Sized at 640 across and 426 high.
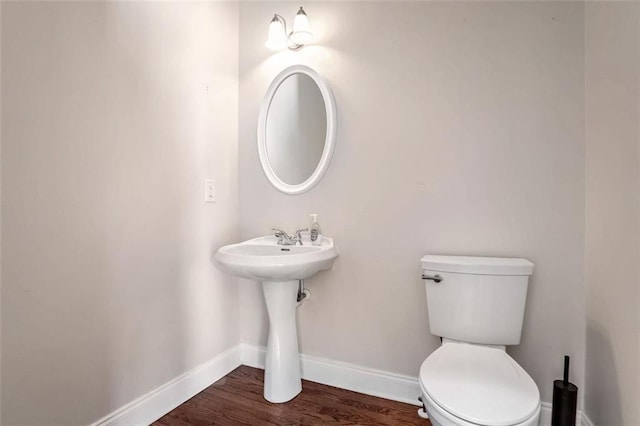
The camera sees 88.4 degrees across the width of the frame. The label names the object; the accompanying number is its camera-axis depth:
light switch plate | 1.80
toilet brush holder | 1.21
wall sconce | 1.75
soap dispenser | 1.78
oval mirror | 1.81
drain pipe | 1.81
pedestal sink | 1.56
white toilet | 0.99
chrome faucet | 1.79
